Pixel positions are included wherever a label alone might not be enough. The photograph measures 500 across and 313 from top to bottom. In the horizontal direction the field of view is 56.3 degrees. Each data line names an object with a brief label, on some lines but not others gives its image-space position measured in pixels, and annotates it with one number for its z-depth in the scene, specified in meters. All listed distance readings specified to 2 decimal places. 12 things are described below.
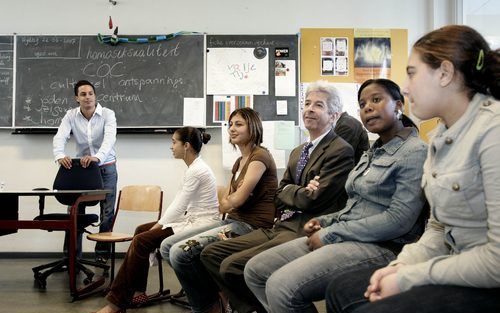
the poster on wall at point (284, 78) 4.58
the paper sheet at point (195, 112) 4.57
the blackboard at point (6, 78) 4.60
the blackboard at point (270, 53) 4.58
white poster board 4.58
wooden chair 3.88
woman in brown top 2.42
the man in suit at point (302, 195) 1.98
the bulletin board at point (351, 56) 4.61
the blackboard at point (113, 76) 4.59
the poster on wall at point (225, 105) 4.57
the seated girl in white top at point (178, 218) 2.64
